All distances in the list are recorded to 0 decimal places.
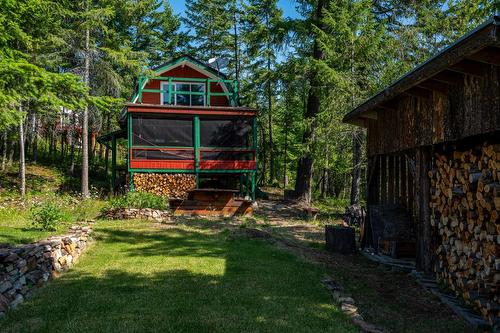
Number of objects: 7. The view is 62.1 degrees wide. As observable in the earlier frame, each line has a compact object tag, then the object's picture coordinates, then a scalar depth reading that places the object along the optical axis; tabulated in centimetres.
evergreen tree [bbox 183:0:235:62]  3225
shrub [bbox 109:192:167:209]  1452
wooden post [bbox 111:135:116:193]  2199
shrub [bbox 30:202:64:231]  1023
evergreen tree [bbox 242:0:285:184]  2472
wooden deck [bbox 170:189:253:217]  1549
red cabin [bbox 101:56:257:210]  1891
